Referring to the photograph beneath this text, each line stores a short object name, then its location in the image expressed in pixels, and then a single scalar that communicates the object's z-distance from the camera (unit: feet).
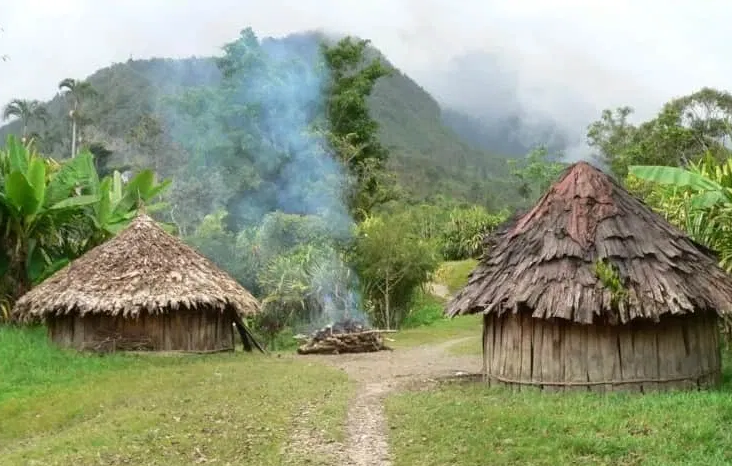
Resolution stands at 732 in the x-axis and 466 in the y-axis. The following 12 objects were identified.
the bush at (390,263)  93.81
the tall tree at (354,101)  129.18
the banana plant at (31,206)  64.49
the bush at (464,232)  148.97
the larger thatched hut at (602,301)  39.65
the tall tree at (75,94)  179.83
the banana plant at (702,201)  45.01
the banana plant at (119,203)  73.92
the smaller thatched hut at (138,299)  60.18
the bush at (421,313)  101.30
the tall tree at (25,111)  183.01
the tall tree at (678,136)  119.55
